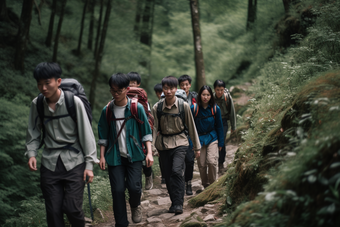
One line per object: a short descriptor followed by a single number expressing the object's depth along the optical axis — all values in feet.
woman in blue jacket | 21.27
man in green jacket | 14.62
